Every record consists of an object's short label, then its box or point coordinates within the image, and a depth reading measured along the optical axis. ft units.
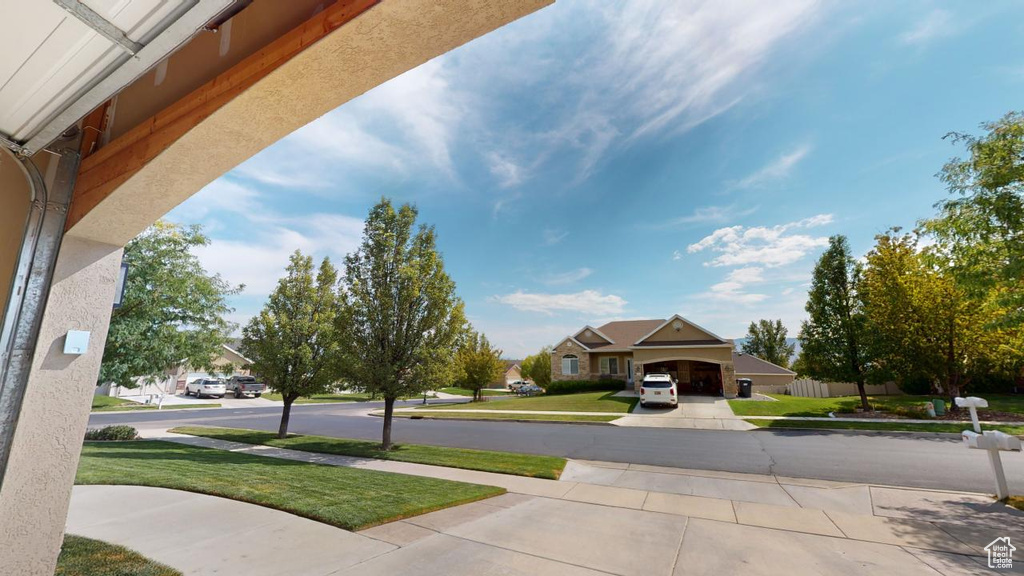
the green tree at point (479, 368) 113.09
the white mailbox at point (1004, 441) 20.58
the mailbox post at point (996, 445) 21.04
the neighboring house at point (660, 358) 90.84
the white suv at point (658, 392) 71.67
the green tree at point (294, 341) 46.06
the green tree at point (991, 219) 25.25
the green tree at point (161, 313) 37.50
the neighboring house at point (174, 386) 120.06
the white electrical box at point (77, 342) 11.30
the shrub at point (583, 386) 105.29
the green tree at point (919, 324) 59.88
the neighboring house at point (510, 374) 215.92
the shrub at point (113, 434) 43.47
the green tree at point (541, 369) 130.93
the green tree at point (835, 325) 66.03
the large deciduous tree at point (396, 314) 39.70
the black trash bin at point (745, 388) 89.30
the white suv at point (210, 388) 115.34
